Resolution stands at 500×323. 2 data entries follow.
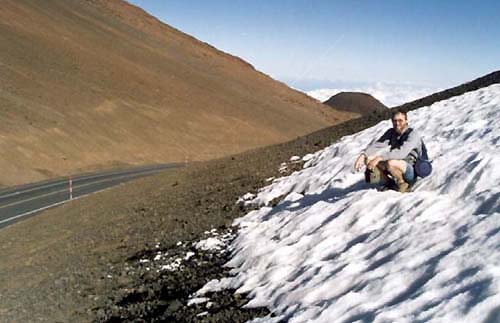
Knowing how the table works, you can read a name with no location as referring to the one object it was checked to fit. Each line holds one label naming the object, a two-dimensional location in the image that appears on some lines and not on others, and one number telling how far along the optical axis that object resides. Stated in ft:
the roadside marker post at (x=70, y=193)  85.87
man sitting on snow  27.94
